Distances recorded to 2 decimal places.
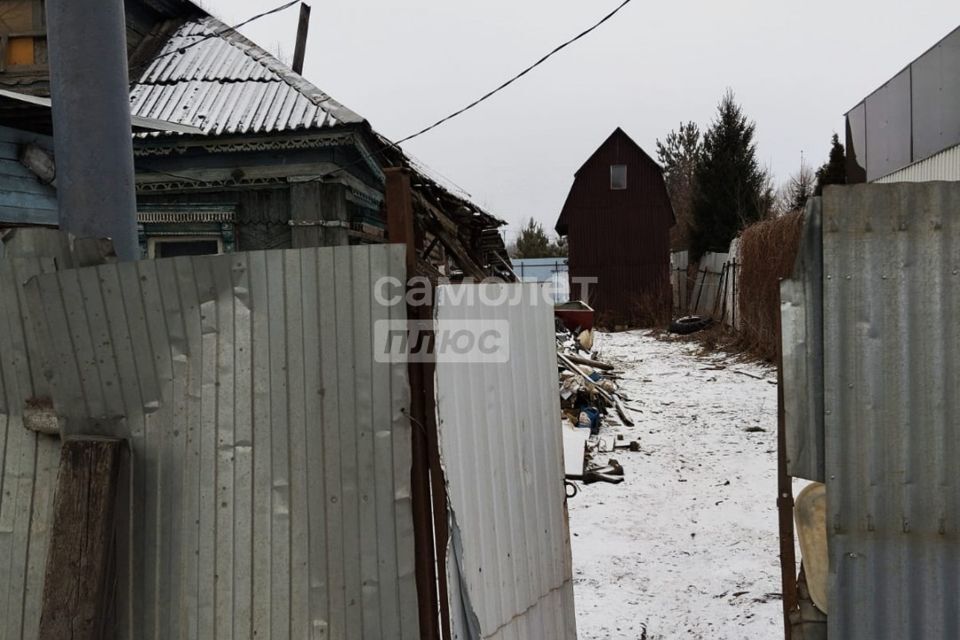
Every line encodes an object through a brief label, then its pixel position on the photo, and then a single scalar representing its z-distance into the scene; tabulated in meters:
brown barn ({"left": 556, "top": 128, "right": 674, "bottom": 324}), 26.77
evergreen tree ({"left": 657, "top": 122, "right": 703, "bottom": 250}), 48.50
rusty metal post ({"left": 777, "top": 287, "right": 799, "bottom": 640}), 2.19
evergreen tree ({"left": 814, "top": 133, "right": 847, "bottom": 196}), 27.12
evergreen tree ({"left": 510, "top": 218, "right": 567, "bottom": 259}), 52.34
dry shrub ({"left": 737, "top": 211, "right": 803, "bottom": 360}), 12.99
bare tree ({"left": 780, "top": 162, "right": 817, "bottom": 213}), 33.82
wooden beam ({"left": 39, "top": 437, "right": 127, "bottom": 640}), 2.28
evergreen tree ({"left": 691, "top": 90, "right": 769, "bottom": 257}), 28.64
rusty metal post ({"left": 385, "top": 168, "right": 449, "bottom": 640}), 2.19
